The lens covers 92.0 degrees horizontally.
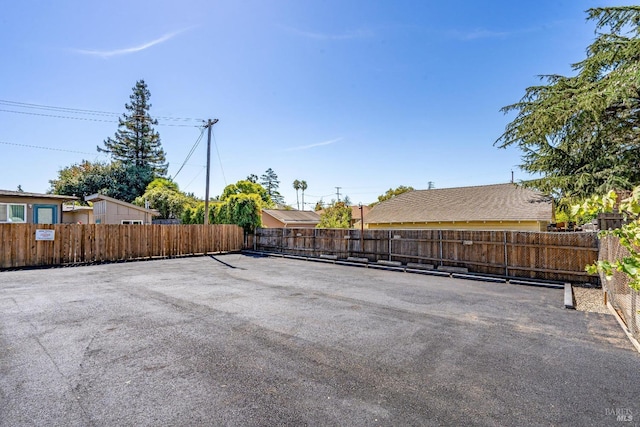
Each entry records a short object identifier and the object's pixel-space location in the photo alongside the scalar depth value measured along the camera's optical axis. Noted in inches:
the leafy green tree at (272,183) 2773.1
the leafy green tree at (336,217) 1077.7
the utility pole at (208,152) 695.6
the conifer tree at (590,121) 273.9
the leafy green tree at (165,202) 1158.3
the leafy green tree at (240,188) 1545.9
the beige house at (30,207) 630.5
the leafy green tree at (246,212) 748.6
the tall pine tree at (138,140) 1615.4
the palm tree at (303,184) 2854.3
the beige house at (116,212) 821.9
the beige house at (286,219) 1298.0
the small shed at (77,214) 908.6
